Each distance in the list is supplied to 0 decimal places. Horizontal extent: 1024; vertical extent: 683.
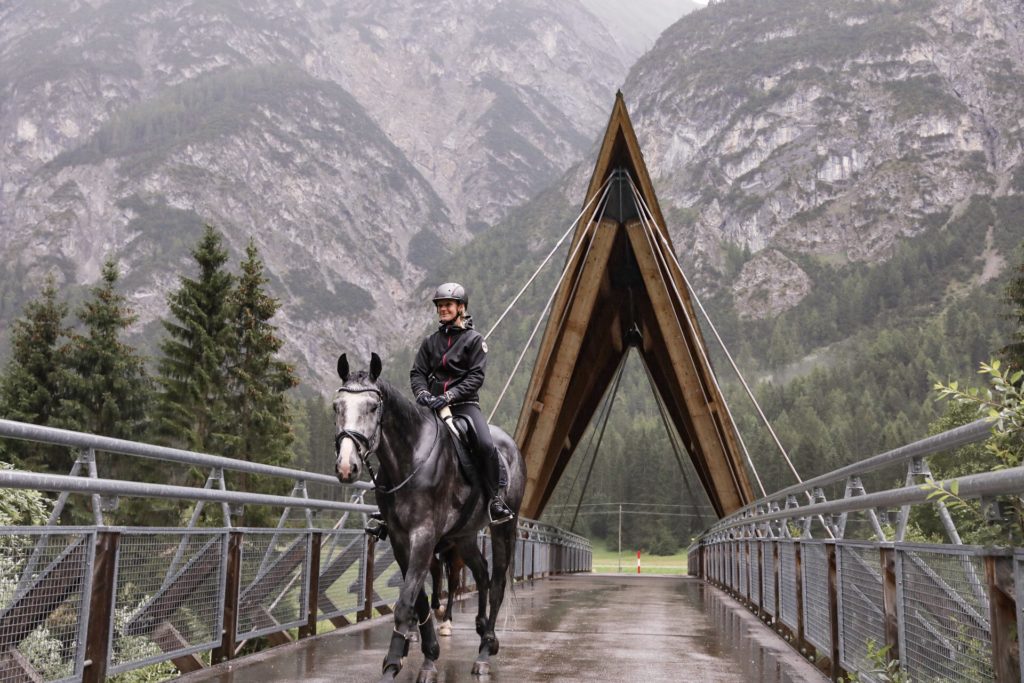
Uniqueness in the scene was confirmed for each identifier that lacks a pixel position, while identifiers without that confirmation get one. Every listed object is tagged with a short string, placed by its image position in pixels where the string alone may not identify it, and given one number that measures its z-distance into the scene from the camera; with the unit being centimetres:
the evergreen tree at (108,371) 3622
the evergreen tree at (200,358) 3572
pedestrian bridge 436
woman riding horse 690
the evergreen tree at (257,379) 3641
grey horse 561
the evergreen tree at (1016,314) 3128
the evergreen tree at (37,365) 3278
